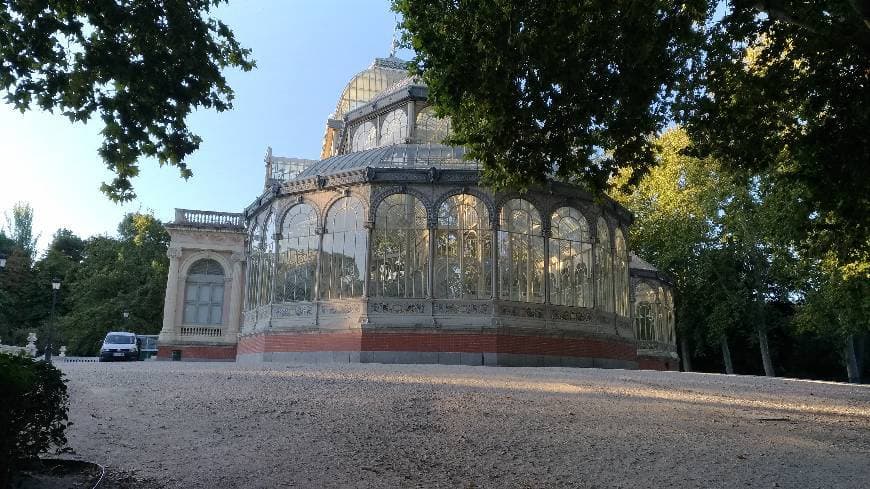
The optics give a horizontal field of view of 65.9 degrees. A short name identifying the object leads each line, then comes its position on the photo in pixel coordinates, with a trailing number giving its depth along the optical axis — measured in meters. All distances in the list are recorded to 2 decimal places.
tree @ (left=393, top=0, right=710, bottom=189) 9.44
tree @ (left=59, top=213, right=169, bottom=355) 46.97
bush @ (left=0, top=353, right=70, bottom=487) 4.81
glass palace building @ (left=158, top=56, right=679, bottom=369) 20.64
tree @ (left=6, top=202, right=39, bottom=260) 61.65
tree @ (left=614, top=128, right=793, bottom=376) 36.72
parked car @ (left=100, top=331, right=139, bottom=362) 31.75
